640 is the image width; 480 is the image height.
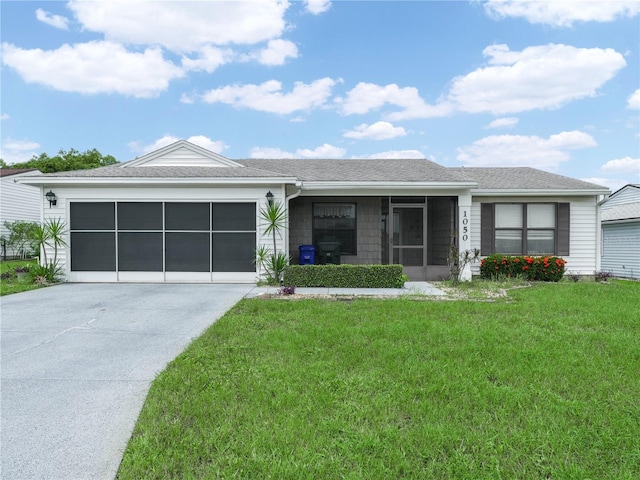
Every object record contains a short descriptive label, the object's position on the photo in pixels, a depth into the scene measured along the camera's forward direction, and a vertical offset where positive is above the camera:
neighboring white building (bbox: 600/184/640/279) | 14.98 +0.17
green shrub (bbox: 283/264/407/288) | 9.60 -1.00
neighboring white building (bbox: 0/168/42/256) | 20.98 +2.08
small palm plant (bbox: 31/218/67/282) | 10.10 -0.17
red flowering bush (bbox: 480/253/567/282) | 11.29 -0.90
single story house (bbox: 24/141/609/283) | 10.45 +0.64
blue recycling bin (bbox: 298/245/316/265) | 11.29 -0.52
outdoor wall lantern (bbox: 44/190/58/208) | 10.28 +1.06
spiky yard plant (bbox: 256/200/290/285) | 10.02 -0.36
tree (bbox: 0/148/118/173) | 37.53 +7.75
